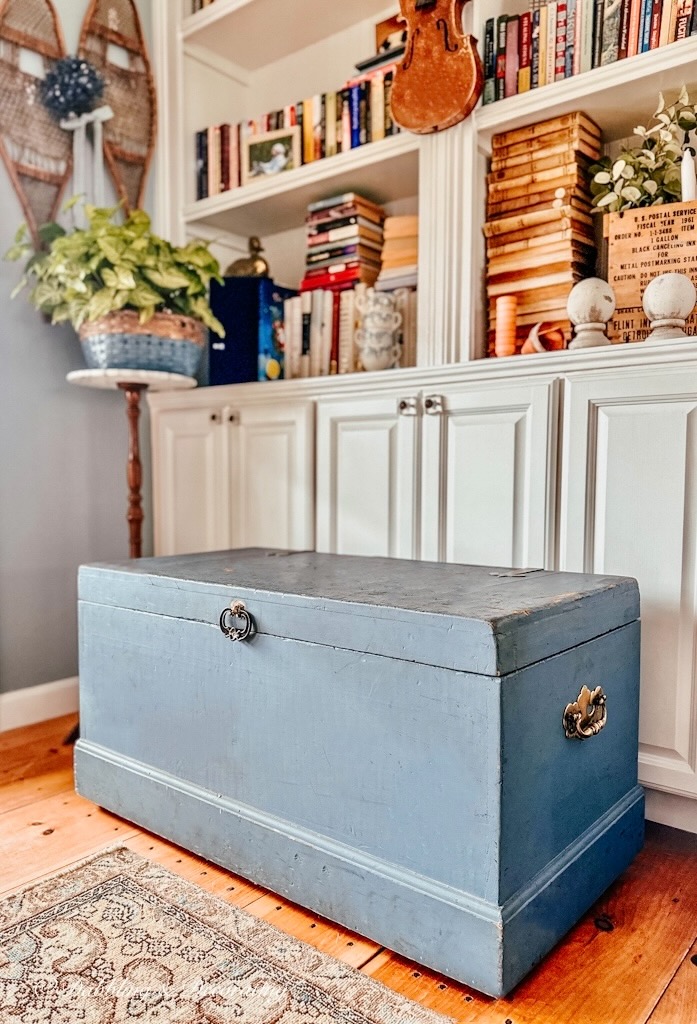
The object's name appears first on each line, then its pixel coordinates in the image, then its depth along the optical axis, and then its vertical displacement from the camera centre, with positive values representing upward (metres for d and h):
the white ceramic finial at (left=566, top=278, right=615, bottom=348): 1.42 +0.31
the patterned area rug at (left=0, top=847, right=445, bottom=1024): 0.85 -0.63
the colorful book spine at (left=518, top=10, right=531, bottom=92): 1.57 +0.89
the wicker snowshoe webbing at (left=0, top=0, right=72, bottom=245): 1.87 +0.90
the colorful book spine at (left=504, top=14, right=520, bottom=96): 1.58 +0.88
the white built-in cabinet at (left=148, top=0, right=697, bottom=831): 1.29 +0.11
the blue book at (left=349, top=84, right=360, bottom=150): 1.88 +0.92
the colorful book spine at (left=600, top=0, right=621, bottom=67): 1.46 +0.87
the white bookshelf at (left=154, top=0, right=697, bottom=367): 1.53 +0.77
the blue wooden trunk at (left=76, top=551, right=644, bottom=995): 0.90 -0.39
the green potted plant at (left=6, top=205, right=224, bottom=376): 1.68 +0.42
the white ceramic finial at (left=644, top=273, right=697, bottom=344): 1.31 +0.29
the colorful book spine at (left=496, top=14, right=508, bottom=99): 1.60 +0.88
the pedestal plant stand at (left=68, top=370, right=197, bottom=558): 1.79 +0.12
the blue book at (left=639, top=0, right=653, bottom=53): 1.43 +0.86
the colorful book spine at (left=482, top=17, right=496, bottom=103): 1.61 +0.88
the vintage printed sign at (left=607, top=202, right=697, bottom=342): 1.39 +0.42
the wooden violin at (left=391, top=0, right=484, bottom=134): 1.59 +0.88
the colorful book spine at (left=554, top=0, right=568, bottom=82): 1.53 +0.89
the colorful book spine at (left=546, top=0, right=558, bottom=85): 1.54 +0.89
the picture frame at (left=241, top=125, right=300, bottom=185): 2.03 +0.89
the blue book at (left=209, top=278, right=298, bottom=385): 2.07 +0.38
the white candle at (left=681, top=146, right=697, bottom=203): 1.39 +0.55
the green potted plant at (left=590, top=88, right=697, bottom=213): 1.43 +0.60
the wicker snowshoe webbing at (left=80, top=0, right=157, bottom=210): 2.06 +1.10
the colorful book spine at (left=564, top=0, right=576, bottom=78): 1.52 +0.88
